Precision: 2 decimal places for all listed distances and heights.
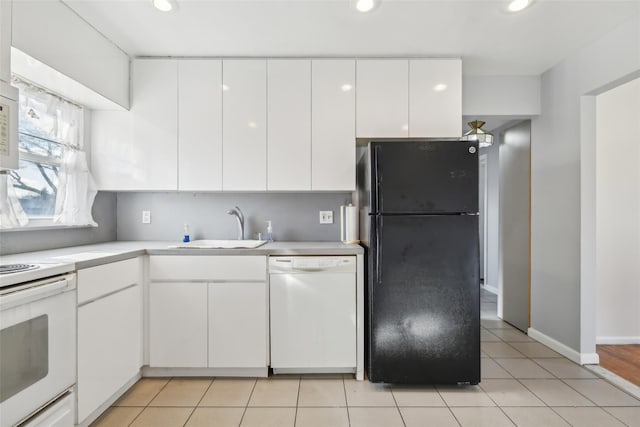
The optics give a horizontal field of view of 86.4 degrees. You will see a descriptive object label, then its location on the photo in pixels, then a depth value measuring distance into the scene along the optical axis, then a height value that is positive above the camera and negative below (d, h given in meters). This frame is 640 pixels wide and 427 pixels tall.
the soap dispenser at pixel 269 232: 2.87 -0.15
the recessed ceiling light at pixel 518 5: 1.93 +1.20
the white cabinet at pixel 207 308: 2.29 -0.63
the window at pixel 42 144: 2.10 +0.48
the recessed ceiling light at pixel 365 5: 1.93 +1.20
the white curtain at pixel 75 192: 2.35 +0.16
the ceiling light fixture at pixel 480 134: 2.87 +0.68
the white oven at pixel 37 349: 1.31 -0.57
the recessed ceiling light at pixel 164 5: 1.93 +1.20
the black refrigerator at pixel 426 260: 2.17 -0.29
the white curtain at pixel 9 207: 1.92 +0.04
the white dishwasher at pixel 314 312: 2.30 -0.66
